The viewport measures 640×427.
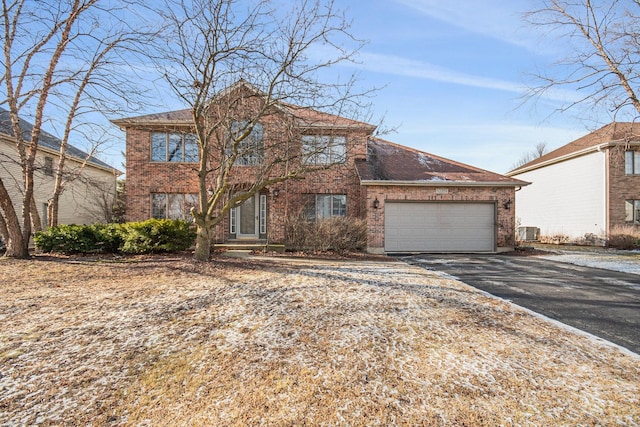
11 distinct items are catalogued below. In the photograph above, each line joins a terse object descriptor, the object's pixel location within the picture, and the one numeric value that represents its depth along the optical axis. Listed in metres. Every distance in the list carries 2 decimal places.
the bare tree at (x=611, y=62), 10.83
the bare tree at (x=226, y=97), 7.58
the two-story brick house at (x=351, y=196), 12.93
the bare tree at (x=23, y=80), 8.31
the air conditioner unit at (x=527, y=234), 19.27
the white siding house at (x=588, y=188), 16.17
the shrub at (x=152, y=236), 10.17
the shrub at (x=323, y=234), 11.73
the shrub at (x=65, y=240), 10.14
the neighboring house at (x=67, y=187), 14.67
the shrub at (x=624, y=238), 14.97
